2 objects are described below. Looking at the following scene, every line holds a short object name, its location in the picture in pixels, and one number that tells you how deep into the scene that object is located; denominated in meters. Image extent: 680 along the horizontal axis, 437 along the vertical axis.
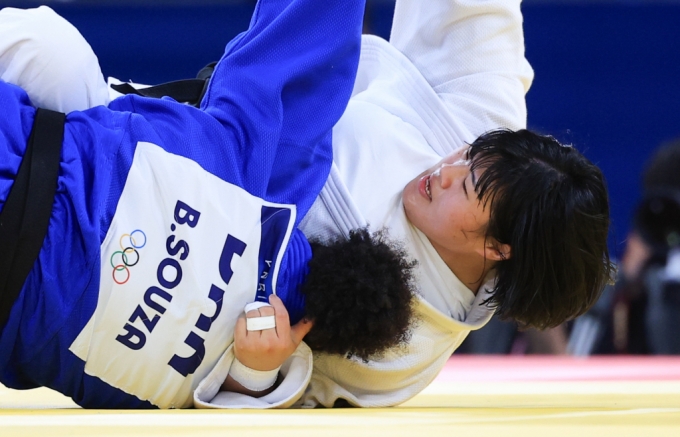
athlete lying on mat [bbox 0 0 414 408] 7.36
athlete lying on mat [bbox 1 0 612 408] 7.61
